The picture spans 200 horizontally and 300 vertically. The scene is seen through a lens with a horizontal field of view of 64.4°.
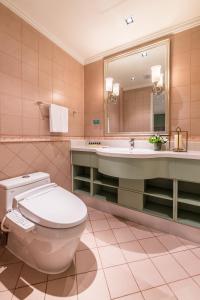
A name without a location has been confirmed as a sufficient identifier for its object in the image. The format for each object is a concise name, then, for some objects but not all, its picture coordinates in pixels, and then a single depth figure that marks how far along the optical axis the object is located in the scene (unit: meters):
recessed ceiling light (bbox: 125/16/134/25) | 1.60
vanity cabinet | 1.47
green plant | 1.71
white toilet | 0.92
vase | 1.72
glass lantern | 1.59
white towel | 1.79
